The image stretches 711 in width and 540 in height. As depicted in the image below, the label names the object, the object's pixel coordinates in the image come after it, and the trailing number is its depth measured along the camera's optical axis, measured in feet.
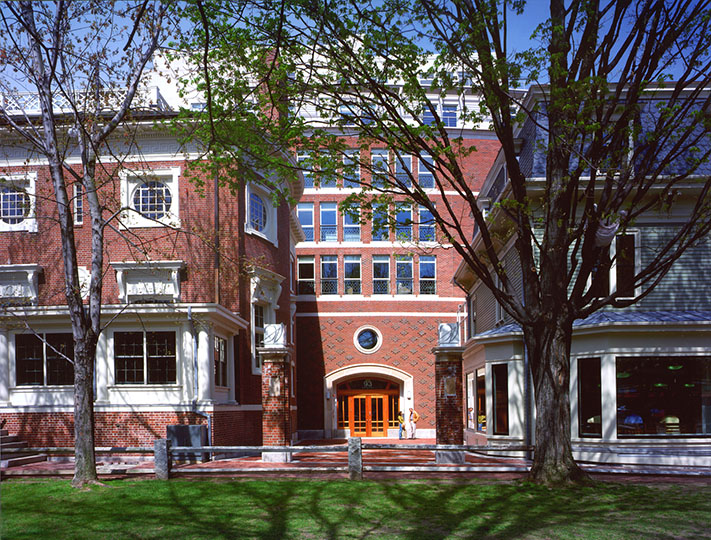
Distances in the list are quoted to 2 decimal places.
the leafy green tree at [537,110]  39.68
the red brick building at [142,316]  64.90
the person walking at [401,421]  110.39
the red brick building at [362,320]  118.32
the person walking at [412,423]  112.25
